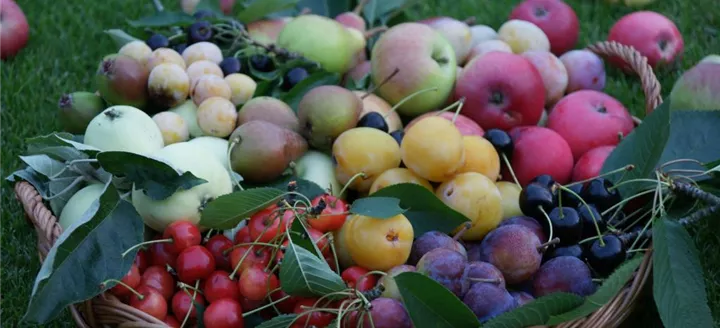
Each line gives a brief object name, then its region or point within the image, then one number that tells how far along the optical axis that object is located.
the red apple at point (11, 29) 1.00
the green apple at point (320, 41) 0.82
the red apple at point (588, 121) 0.75
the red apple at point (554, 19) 0.98
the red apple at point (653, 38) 0.96
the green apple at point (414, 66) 0.78
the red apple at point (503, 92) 0.76
